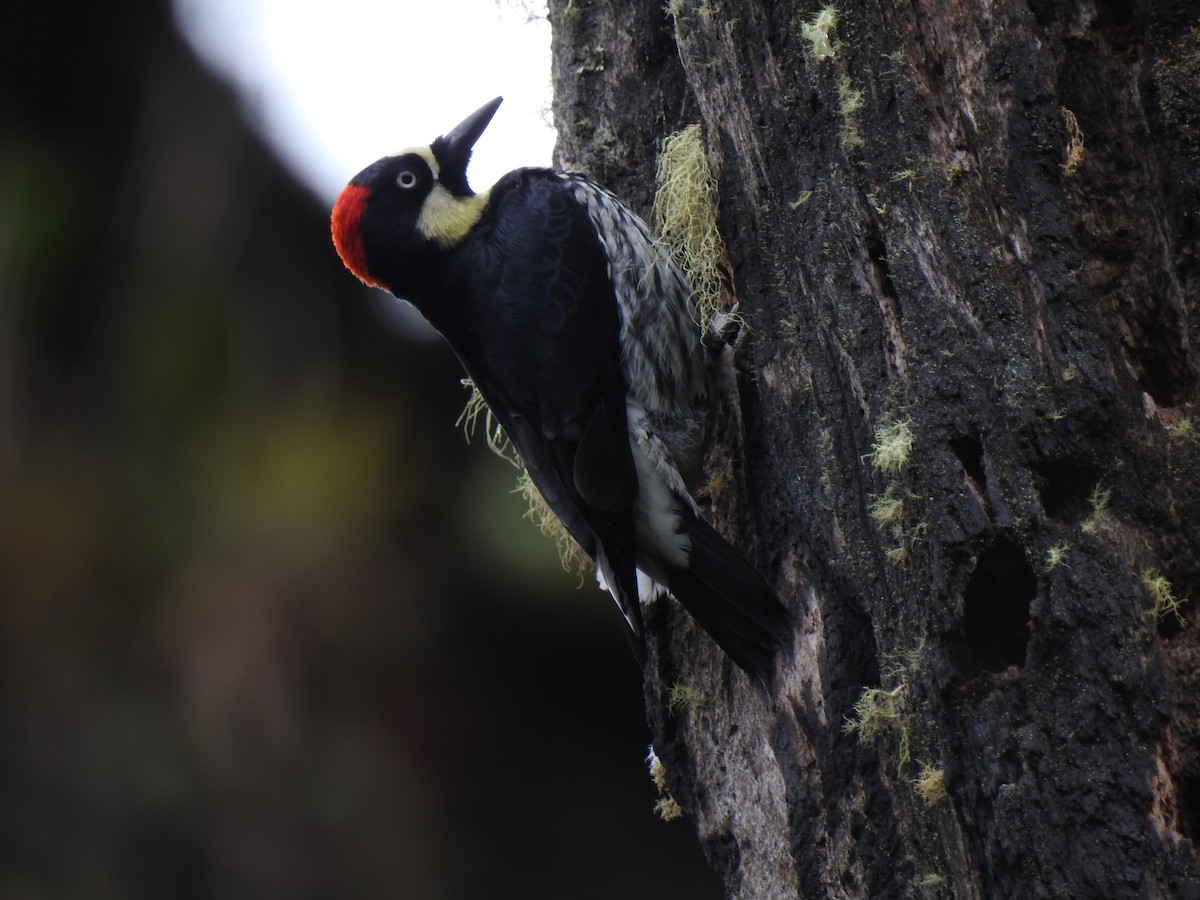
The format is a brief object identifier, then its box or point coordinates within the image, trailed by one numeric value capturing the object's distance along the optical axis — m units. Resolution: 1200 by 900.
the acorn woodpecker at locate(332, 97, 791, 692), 5.82
